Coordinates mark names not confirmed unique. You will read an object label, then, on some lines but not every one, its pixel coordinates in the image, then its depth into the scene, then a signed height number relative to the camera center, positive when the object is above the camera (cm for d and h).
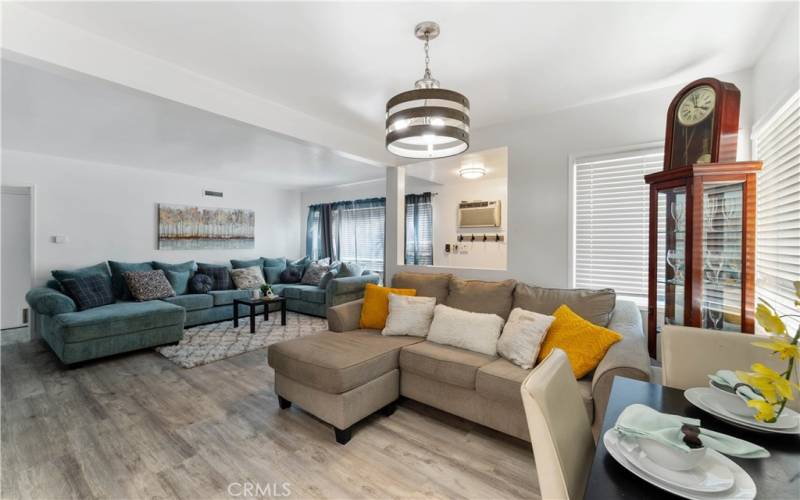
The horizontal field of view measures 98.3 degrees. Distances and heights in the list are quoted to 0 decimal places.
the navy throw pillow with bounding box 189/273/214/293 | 543 -61
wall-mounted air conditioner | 539 +52
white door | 462 -13
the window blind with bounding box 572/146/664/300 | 276 +22
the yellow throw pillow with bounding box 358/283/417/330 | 314 -57
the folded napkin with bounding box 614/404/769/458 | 84 -49
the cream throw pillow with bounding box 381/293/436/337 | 293 -60
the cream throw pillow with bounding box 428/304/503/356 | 252 -64
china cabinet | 191 +3
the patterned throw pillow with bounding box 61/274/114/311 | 407 -55
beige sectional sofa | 206 -81
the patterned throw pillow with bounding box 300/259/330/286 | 633 -51
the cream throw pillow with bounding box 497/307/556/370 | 227 -62
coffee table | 475 -83
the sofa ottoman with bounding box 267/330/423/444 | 220 -88
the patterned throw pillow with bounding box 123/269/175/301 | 472 -56
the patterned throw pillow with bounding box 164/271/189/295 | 526 -55
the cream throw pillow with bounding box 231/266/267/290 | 596 -57
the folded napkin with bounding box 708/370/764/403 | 106 -46
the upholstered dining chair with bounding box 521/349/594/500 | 85 -49
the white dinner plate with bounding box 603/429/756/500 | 70 -50
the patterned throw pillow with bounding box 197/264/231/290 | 574 -48
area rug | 382 -121
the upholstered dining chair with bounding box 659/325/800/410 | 138 -44
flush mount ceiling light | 443 +97
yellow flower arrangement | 75 -29
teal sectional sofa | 345 -87
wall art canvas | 574 +32
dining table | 72 -52
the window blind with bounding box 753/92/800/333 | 170 +21
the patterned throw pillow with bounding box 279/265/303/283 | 659 -56
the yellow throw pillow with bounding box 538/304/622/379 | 210 -59
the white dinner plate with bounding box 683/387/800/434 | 95 -50
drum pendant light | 166 +63
